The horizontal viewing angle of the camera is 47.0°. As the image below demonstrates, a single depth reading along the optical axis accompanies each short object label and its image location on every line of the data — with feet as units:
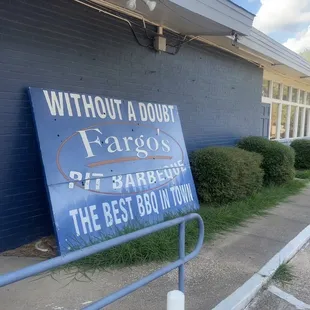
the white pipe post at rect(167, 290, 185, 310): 6.89
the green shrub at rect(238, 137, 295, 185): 26.20
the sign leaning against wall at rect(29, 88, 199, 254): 13.46
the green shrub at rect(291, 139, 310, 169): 38.47
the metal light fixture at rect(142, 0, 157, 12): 14.31
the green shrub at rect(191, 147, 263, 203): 20.49
